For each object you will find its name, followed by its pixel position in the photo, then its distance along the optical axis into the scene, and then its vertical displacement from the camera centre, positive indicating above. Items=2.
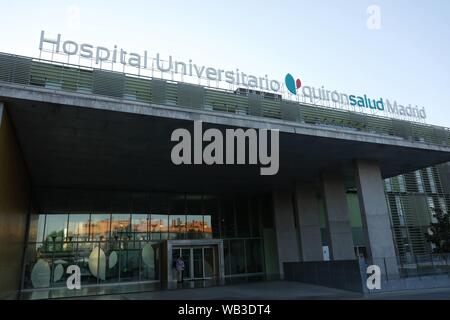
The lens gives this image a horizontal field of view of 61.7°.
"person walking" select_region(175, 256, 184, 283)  21.70 +0.13
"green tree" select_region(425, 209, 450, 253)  26.58 +1.57
